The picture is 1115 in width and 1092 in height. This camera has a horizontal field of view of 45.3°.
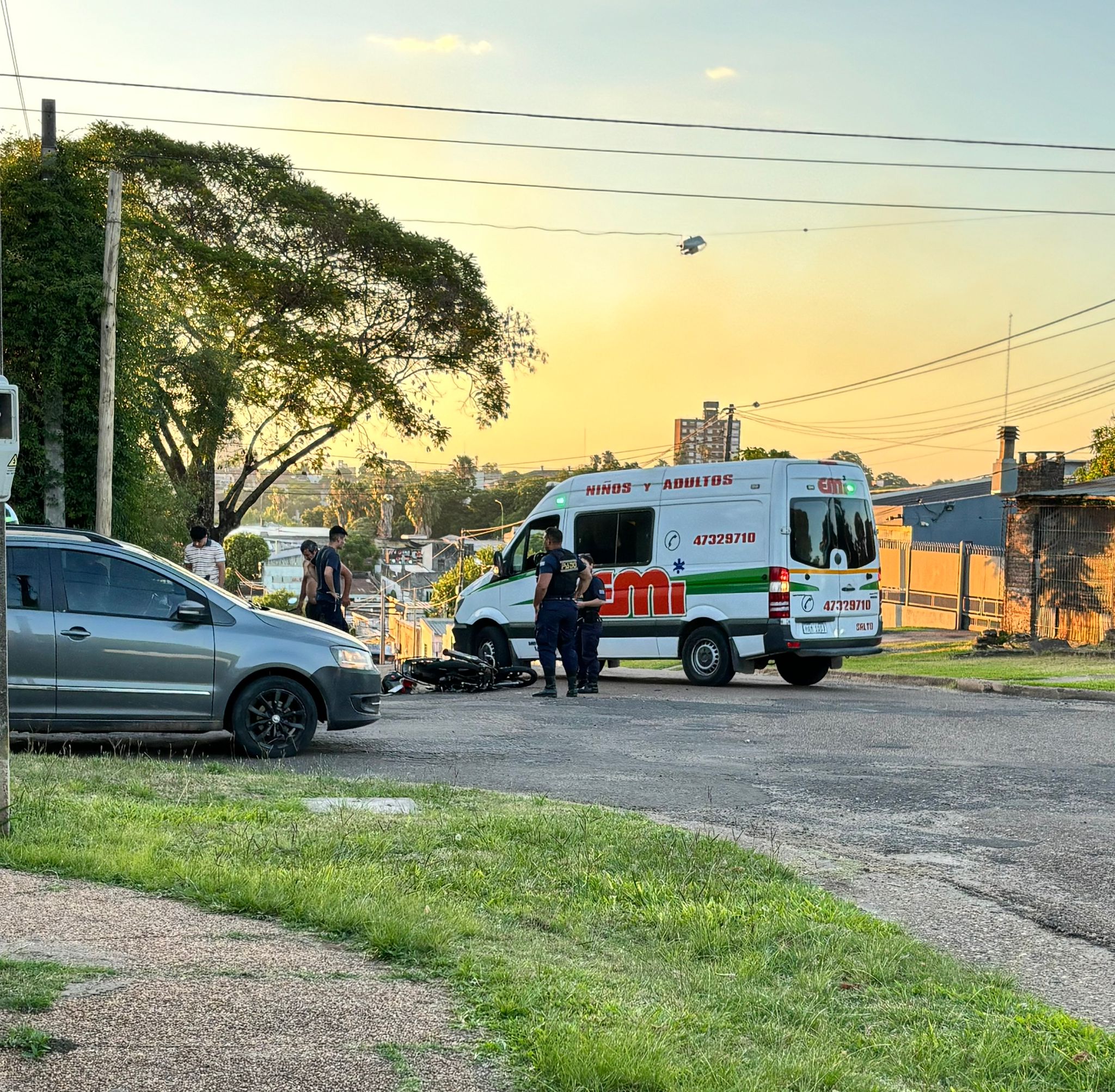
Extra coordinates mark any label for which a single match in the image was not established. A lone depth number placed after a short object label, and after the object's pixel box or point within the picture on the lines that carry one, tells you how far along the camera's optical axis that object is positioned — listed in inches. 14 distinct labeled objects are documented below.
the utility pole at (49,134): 749.9
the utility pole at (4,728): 245.9
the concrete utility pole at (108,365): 713.0
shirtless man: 626.8
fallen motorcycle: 651.5
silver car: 386.3
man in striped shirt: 665.6
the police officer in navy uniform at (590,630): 647.1
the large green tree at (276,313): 1051.9
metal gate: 912.3
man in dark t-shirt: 614.2
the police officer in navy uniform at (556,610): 597.3
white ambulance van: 644.7
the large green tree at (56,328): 745.0
